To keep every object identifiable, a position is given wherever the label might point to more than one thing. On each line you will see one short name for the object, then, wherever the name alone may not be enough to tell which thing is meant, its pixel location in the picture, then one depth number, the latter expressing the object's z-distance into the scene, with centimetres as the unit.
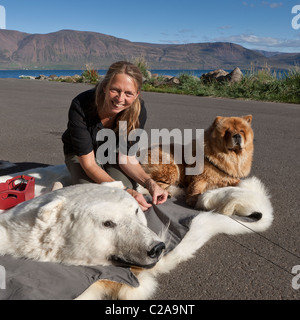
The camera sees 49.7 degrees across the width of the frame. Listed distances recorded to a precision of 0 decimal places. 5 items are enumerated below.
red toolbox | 320
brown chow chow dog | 400
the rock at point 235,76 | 1650
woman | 351
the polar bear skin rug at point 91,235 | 222
